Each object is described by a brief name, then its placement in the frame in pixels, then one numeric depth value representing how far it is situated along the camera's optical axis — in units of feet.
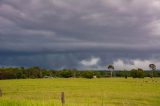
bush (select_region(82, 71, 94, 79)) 534.61
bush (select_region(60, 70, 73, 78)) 608.60
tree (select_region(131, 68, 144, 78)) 531.50
